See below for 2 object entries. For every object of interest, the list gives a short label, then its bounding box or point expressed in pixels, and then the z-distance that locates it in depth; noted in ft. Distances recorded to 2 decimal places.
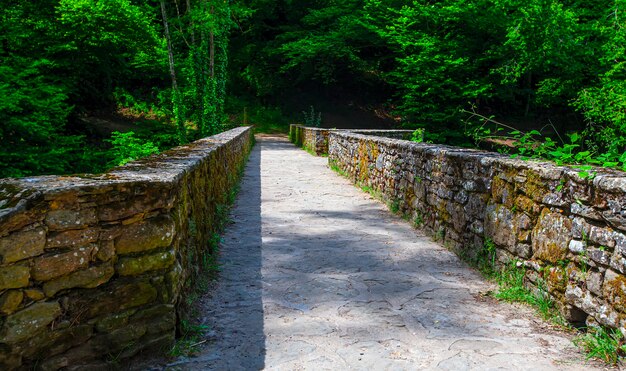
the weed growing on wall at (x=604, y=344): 8.59
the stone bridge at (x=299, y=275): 7.43
